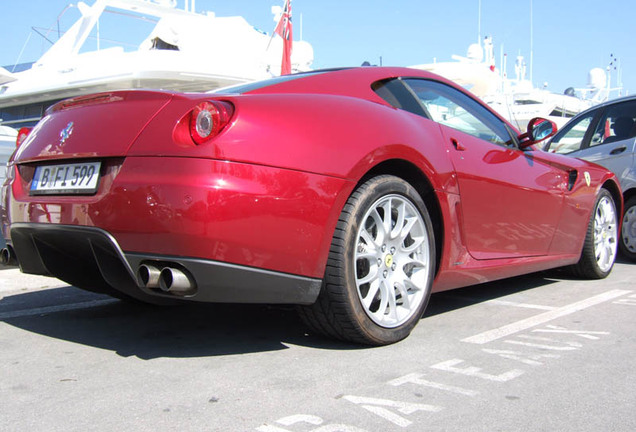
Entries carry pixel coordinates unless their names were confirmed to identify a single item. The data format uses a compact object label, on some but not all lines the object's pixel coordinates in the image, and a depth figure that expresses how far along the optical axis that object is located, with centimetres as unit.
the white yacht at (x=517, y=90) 2566
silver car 633
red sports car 239
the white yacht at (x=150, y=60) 1748
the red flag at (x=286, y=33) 1681
